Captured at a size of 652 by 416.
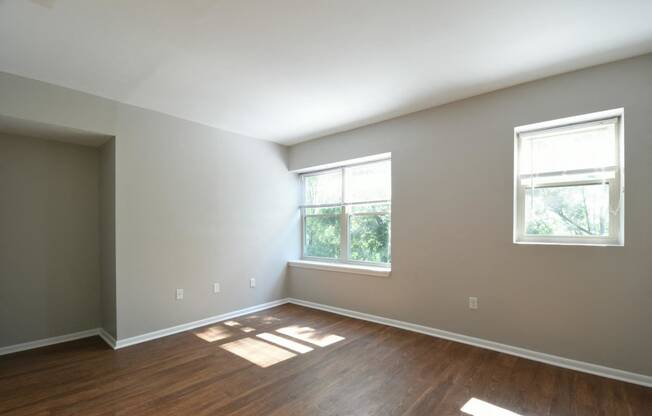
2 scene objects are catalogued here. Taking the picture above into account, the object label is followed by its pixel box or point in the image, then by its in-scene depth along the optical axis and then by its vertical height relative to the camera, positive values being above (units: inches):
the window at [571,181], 103.0 +8.4
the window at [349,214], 165.0 -5.7
